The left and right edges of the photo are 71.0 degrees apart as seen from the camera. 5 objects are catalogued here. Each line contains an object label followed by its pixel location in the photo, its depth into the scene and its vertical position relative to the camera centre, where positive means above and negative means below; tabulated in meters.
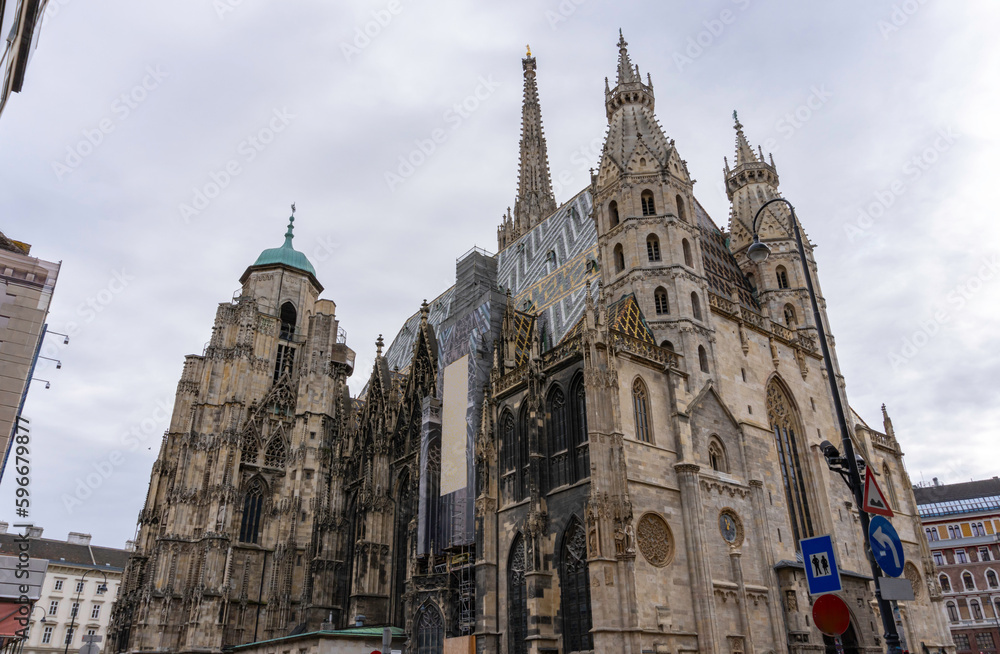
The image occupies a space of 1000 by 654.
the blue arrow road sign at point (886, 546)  10.52 +1.34
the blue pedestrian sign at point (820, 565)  10.07 +1.08
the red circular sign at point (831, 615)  8.89 +0.33
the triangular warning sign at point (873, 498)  11.68 +2.19
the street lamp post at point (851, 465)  10.59 +2.93
